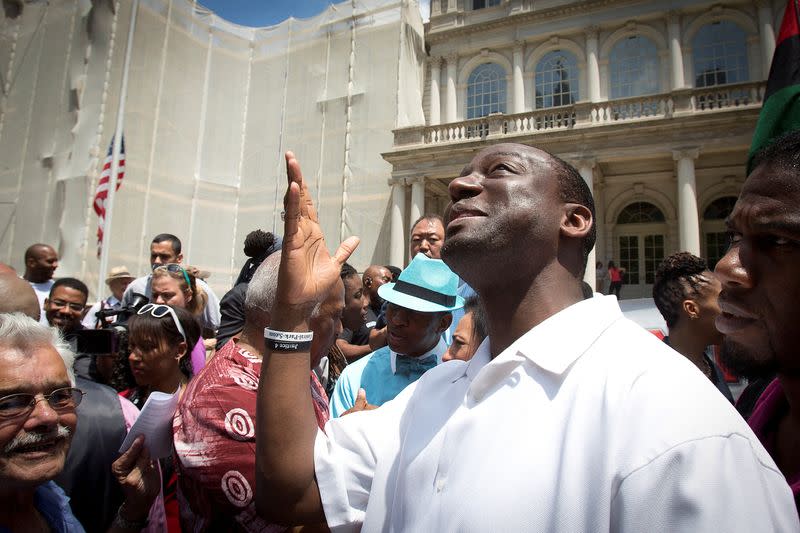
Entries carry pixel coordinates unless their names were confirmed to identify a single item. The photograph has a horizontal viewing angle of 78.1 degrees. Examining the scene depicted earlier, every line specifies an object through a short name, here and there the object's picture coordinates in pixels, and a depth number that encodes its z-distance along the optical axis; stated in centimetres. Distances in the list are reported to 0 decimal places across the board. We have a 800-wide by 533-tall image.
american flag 1091
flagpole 1027
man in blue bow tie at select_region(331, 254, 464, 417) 292
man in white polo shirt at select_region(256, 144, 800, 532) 88
